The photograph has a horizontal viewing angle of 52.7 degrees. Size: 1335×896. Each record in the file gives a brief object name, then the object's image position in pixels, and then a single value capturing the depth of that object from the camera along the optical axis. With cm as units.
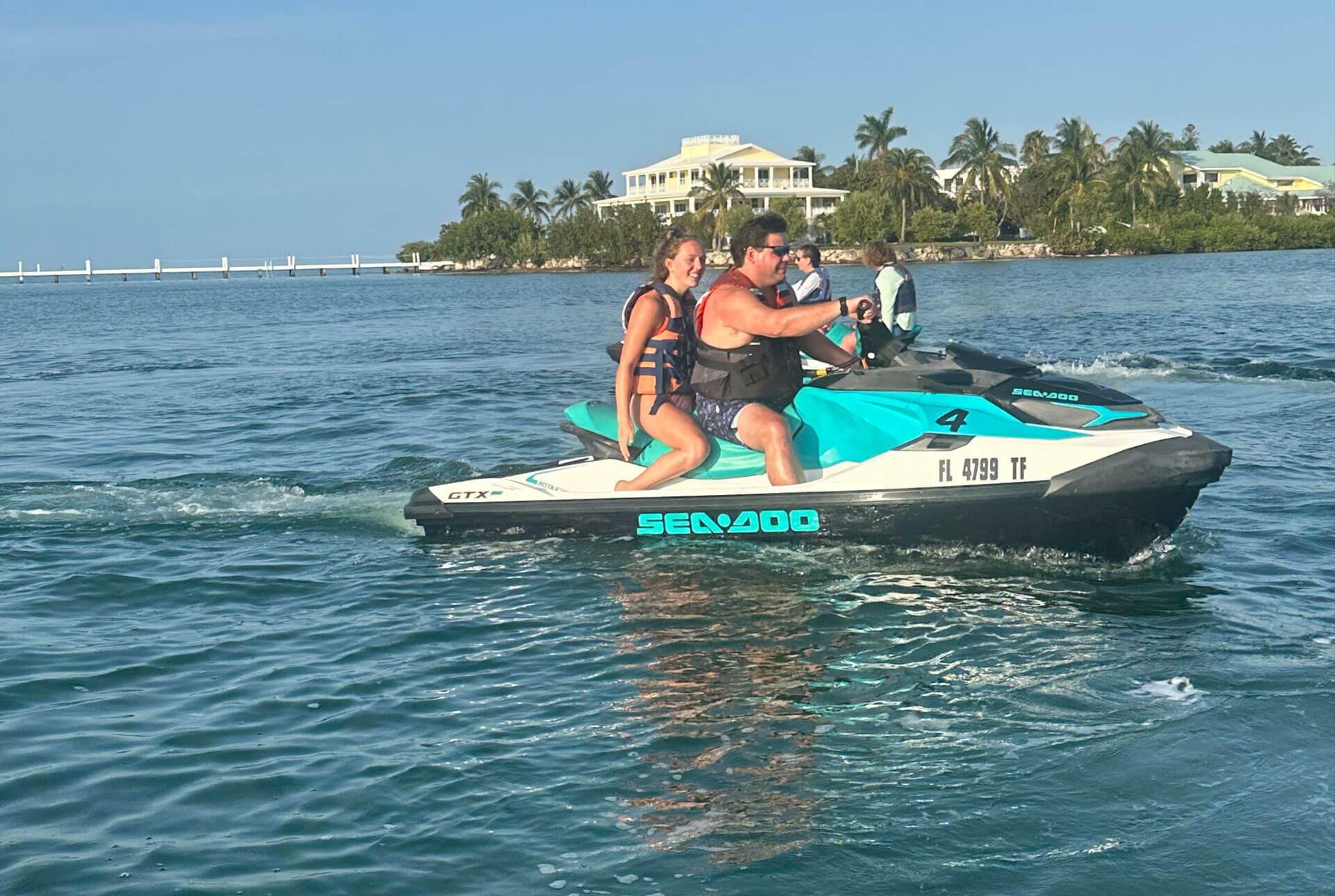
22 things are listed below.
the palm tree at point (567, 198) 12069
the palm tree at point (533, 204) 12212
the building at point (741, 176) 9950
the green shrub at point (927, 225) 8750
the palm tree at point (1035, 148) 9638
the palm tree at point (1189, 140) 13025
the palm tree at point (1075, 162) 8644
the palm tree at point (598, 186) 11975
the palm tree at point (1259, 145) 14300
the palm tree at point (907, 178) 8919
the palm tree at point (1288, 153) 14038
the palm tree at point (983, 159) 8681
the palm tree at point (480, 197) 12450
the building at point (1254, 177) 10488
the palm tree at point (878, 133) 9525
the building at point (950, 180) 9701
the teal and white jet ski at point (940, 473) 726
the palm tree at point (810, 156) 11562
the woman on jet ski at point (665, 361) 763
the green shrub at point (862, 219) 8725
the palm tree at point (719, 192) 8738
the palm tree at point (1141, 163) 8850
